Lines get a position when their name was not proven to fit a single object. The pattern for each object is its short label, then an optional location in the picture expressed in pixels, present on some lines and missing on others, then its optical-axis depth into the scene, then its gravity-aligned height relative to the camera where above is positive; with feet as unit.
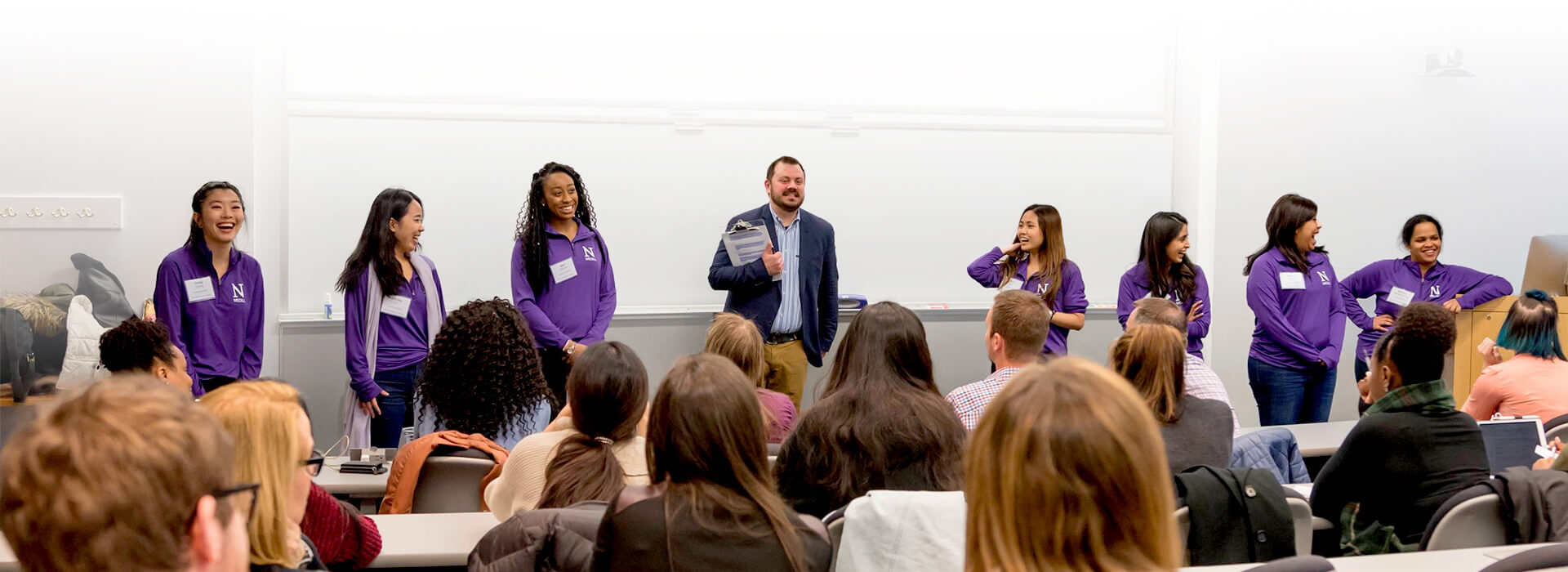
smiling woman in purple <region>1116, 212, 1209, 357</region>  17.84 -0.07
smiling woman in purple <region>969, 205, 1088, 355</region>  17.97 -0.03
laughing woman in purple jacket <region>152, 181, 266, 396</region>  15.11 -0.41
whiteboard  18.40 +1.38
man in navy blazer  17.79 -0.24
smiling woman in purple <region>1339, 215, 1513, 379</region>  19.66 -0.15
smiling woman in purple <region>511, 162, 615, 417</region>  16.52 -0.07
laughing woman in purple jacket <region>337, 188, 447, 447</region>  15.79 -0.71
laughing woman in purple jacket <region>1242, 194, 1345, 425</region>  17.42 -0.77
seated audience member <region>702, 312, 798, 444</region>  11.16 -0.85
